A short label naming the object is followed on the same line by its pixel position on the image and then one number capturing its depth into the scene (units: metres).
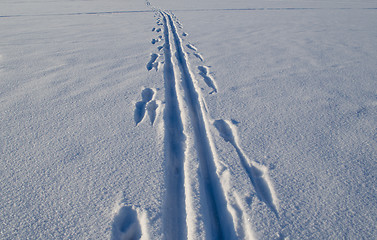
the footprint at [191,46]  3.60
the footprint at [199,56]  3.11
